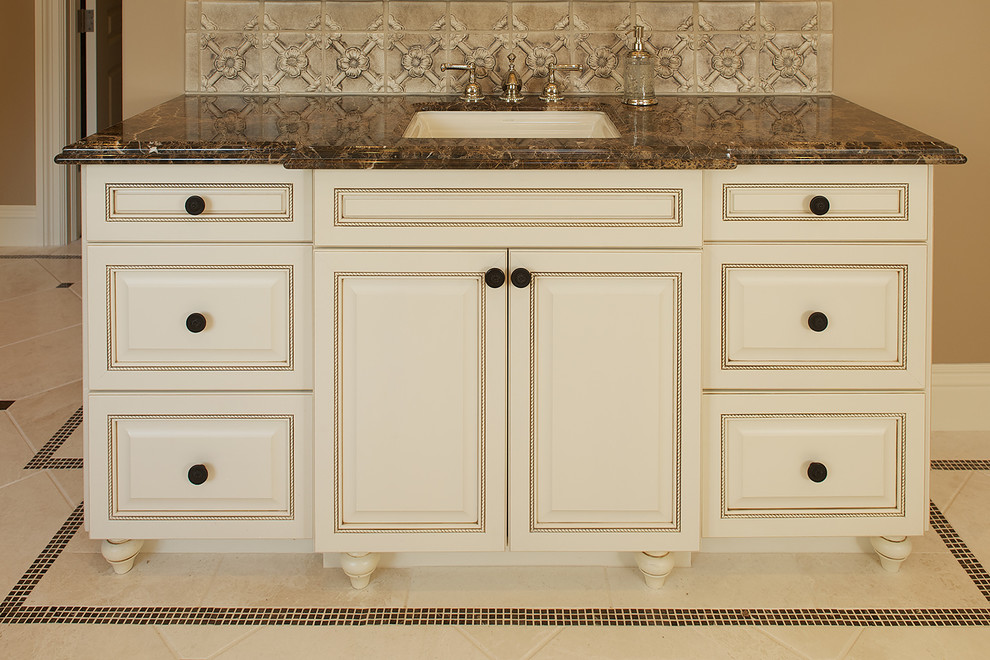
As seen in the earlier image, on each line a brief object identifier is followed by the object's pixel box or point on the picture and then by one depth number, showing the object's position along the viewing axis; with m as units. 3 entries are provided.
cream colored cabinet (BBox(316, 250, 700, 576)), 1.85
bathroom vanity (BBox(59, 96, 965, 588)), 1.83
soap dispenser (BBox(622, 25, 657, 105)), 2.28
